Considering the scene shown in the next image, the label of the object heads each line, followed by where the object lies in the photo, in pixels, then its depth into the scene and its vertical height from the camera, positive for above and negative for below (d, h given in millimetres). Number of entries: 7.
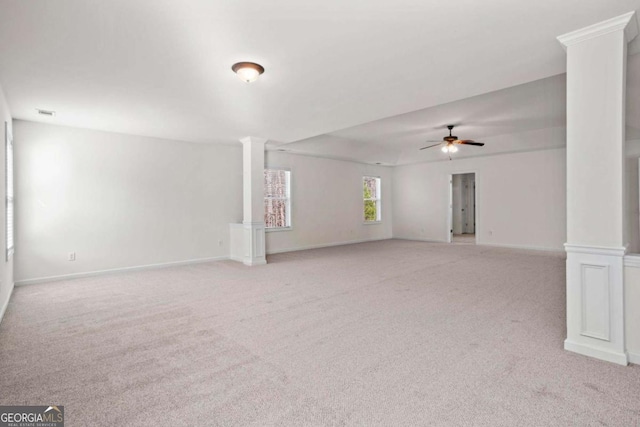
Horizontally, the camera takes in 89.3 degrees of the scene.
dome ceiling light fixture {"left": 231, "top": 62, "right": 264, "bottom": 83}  2910 +1294
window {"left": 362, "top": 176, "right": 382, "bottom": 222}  10062 +361
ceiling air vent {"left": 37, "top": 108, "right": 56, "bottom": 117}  4270 +1358
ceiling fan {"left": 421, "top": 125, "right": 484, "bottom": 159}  6121 +1297
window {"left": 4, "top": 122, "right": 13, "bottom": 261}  3899 +376
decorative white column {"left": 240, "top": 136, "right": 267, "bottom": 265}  6164 +225
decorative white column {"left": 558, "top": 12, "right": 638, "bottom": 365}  2273 +154
